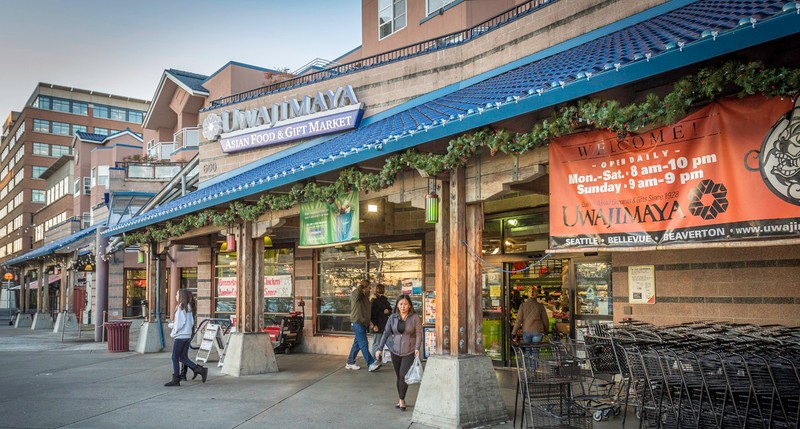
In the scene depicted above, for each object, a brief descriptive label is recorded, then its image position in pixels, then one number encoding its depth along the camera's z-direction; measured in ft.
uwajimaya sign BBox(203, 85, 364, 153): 50.37
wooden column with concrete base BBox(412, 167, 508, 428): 26.32
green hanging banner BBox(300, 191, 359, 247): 33.68
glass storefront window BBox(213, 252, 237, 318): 60.80
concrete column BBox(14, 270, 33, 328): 116.57
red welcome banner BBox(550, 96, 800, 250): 18.74
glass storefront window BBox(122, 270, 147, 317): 111.65
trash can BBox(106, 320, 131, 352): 57.52
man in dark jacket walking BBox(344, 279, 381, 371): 42.45
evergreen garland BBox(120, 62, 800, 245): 18.03
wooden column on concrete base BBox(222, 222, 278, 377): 41.11
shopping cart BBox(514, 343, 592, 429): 23.64
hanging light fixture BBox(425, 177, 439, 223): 28.22
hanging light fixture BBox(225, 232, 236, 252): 44.11
